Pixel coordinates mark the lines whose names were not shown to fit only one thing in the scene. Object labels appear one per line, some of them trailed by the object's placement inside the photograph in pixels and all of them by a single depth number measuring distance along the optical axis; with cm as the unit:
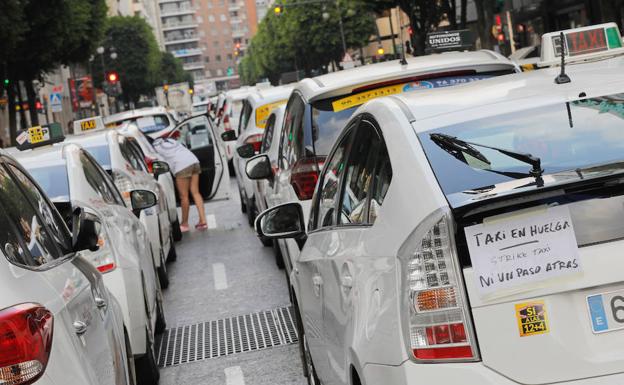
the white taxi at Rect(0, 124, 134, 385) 328
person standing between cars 1562
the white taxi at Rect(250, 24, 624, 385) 325
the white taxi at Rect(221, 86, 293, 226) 1568
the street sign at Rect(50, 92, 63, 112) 4612
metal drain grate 839
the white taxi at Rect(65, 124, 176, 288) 1101
